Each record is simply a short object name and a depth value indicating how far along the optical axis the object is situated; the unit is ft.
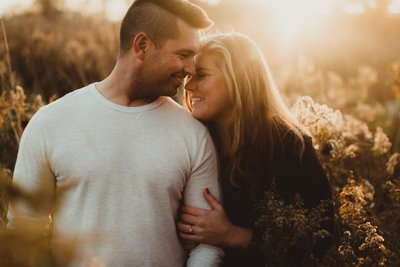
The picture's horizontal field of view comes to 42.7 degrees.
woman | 10.37
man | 9.68
